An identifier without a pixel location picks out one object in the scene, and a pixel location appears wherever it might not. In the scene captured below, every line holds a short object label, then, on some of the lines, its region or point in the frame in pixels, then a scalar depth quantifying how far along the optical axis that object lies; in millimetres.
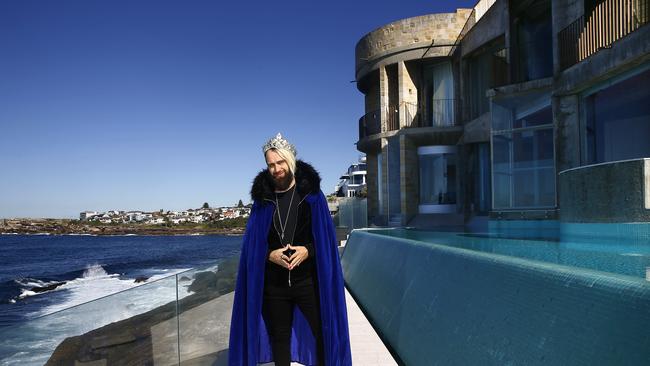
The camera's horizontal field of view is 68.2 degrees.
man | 3289
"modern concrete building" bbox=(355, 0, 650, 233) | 9516
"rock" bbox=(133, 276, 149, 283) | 31956
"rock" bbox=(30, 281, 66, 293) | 31052
